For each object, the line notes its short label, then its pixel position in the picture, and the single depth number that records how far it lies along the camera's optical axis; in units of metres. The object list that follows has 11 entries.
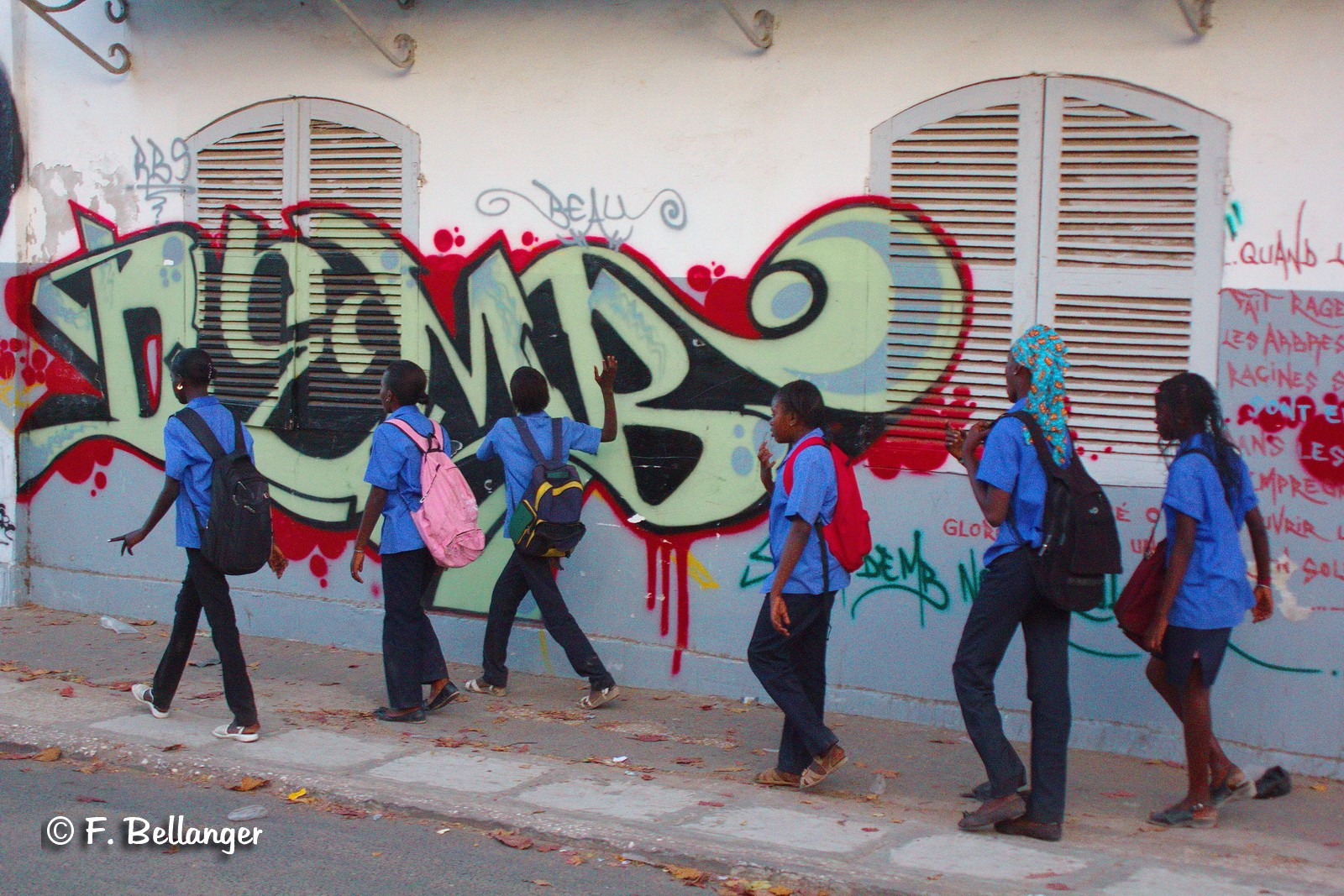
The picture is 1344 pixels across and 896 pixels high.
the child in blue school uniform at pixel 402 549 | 6.54
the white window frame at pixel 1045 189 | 6.17
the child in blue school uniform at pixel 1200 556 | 5.10
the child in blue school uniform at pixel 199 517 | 6.12
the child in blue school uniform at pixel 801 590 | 5.35
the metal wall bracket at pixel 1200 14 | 6.11
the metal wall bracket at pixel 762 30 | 7.07
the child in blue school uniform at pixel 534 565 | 6.93
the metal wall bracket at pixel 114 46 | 8.88
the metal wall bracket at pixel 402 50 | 8.09
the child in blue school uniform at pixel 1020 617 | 5.05
